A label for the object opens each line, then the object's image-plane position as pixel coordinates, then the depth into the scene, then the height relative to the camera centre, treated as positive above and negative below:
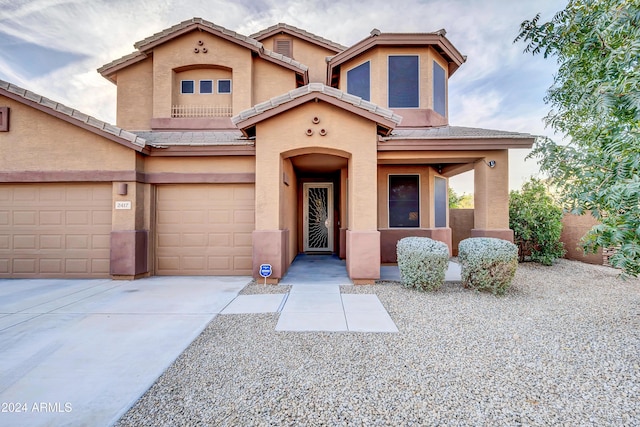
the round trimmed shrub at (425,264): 6.15 -1.03
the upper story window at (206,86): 10.48 +4.86
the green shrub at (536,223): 9.47 -0.22
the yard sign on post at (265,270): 6.62 -1.25
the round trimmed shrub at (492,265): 5.96 -1.02
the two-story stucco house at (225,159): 6.98 +1.65
